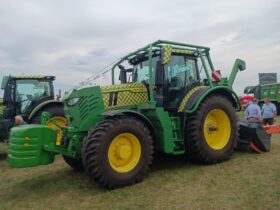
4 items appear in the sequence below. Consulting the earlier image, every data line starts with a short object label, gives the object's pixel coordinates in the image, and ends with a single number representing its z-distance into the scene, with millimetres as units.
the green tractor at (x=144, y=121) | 3618
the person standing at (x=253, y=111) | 7110
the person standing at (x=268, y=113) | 8207
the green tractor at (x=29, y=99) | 6821
